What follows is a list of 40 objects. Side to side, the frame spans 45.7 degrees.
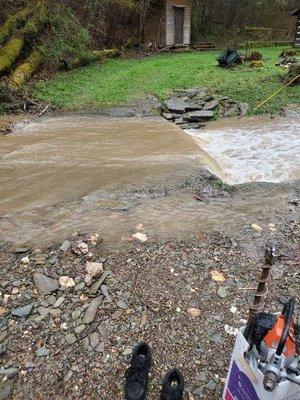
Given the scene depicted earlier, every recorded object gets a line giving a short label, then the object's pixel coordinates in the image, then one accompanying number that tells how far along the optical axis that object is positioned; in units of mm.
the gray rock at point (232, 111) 9273
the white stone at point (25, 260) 3454
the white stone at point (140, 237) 3785
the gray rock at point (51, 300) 3017
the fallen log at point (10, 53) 11120
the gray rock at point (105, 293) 3047
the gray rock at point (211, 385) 2414
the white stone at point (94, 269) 3275
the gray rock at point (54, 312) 2918
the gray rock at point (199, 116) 9039
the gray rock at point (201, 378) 2455
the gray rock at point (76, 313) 2897
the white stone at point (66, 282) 3180
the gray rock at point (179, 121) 8875
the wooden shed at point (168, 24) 17750
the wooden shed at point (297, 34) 18119
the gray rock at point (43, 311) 2908
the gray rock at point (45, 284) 3123
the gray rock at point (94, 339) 2682
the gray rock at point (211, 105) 9484
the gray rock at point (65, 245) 3623
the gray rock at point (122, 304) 2984
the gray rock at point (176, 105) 9312
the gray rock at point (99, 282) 3135
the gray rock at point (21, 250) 3611
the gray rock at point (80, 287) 3143
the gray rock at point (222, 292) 3113
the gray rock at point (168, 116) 9010
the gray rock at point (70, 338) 2707
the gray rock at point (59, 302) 3000
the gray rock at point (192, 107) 9398
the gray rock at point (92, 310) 2873
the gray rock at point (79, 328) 2783
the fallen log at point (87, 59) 13242
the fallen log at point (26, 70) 10523
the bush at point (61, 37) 13134
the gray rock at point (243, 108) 9232
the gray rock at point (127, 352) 2619
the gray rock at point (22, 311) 2905
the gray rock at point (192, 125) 8664
